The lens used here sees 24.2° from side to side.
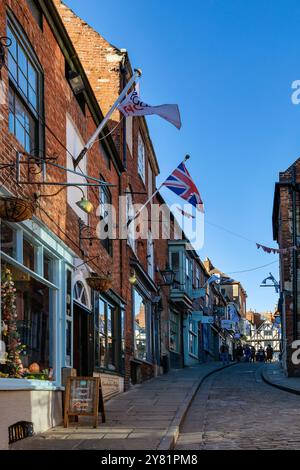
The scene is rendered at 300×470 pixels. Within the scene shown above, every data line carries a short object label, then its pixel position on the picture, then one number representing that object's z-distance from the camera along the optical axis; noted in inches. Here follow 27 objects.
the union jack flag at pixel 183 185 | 694.5
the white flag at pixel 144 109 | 534.9
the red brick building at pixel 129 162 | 809.5
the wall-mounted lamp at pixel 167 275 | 1210.0
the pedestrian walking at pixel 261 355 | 2265.0
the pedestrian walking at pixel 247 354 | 2199.7
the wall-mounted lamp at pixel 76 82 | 547.9
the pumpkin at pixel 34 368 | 431.8
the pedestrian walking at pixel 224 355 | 1715.7
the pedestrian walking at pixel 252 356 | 2245.3
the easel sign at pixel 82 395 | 454.9
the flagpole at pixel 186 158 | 722.8
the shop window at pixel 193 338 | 1591.5
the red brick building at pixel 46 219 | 394.6
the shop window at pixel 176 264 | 1427.2
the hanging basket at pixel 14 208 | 348.5
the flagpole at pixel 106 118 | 506.1
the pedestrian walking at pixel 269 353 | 2028.8
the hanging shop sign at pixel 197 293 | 1544.0
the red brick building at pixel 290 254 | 1135.6
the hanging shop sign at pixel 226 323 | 2124.8
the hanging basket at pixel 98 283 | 573.9
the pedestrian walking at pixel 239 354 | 2194.1
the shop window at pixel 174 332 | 1352.1
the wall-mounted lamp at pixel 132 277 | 807.7
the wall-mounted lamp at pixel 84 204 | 453.7
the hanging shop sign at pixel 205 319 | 1628.9
